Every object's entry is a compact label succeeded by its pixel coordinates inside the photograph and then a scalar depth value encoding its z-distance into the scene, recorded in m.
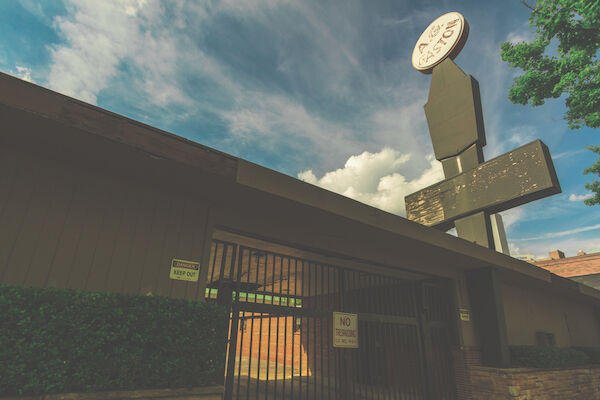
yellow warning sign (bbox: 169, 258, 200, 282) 4.77
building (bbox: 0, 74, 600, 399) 3.83
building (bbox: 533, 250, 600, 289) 28.42
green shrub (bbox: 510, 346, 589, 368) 8.80
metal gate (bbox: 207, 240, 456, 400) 5.48
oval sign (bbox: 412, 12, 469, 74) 13.06
